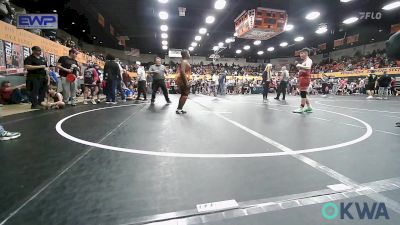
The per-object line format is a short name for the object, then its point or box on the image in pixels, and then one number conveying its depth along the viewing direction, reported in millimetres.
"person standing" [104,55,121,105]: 9141
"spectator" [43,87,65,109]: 6868
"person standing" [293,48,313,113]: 6688
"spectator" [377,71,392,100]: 14484
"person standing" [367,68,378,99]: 16536
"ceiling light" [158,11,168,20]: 17031
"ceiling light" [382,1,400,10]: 14055
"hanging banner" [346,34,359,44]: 25703
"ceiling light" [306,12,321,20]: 15465
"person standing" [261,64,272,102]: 12920
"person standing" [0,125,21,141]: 3178
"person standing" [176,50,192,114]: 6332
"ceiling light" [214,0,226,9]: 14164
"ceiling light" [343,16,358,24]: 16469
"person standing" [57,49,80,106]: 7812
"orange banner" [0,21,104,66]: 8532
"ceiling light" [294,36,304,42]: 25375
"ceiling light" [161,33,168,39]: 25391
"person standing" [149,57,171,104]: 9227
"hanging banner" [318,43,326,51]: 31453
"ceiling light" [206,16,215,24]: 18062
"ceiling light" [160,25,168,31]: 21611
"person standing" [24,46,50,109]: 6734
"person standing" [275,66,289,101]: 12266
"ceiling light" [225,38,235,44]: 27219
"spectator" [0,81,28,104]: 8492
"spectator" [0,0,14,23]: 3477
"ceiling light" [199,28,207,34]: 22541
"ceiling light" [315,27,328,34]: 19312
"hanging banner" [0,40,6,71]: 8320
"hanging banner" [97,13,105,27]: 16377
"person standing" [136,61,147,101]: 11445
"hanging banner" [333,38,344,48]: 27500
